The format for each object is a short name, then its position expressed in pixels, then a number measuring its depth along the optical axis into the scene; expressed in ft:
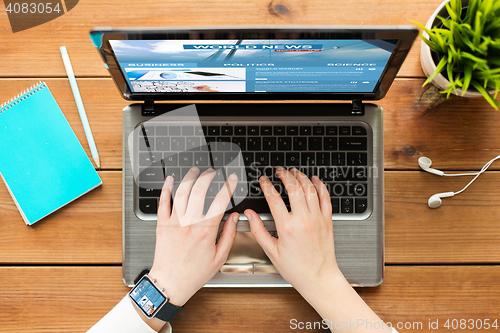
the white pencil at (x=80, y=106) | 2.21
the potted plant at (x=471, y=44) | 1.59
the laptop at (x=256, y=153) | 2.01
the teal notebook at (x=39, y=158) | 2.15
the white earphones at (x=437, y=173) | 2.14
